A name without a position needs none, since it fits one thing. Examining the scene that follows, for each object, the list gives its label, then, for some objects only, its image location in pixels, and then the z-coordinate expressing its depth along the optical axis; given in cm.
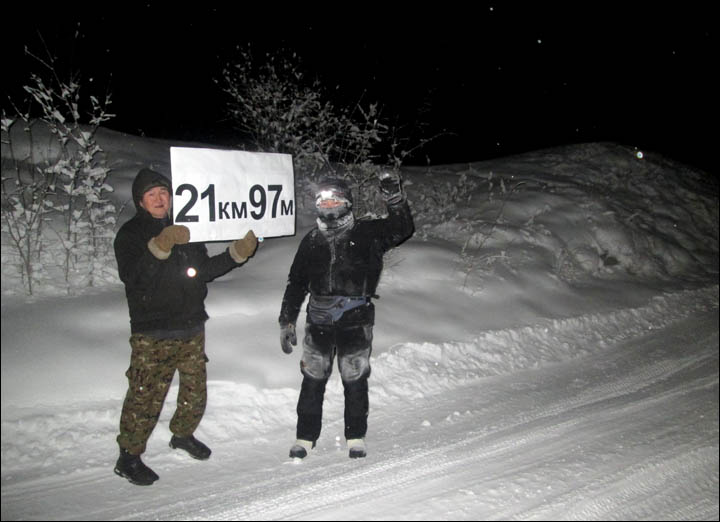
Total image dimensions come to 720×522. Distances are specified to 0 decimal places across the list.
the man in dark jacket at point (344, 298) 362
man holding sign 310
